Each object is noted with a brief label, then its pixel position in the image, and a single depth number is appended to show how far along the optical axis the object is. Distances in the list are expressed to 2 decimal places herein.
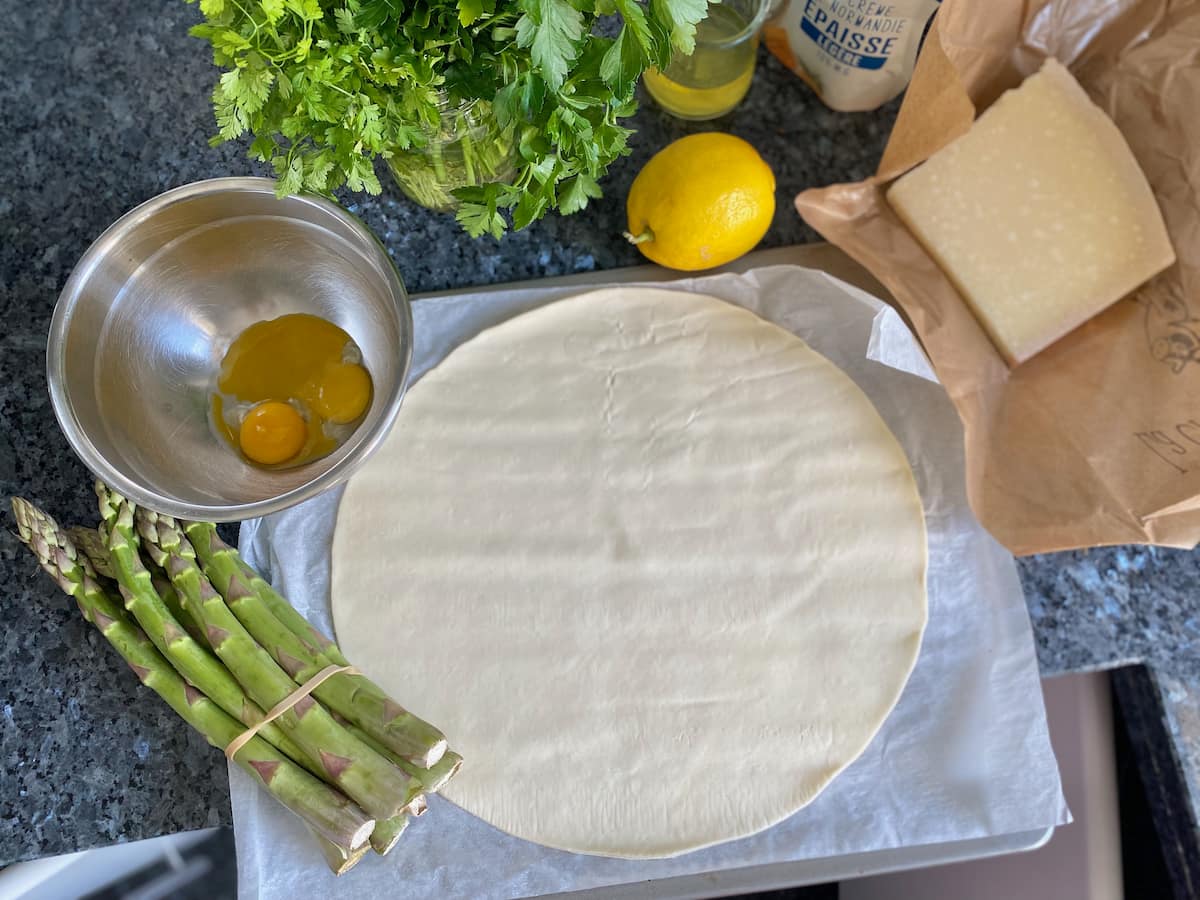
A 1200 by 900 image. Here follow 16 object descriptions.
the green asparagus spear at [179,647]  0.79
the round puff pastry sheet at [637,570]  0.83
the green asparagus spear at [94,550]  0.84
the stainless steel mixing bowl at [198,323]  0.74
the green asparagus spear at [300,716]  0.75
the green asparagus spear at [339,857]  0.77
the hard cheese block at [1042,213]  0.84
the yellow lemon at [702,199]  0.83
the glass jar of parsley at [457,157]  0.71
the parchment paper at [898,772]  0.81
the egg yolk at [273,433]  0.83
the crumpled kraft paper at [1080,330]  0.80
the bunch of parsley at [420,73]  0.52
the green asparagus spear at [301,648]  0.77
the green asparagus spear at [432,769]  0.78
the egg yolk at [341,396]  0.84
